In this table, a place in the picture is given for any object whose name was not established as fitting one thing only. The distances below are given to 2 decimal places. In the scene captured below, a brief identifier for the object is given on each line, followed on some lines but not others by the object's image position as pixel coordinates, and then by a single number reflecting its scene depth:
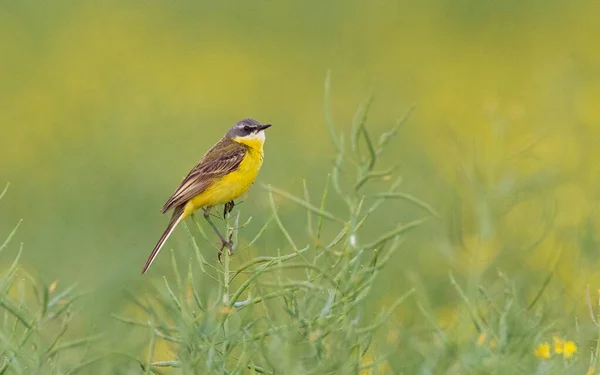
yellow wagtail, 12.04
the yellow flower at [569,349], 6.35
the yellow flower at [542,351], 6.36
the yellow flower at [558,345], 6.45
